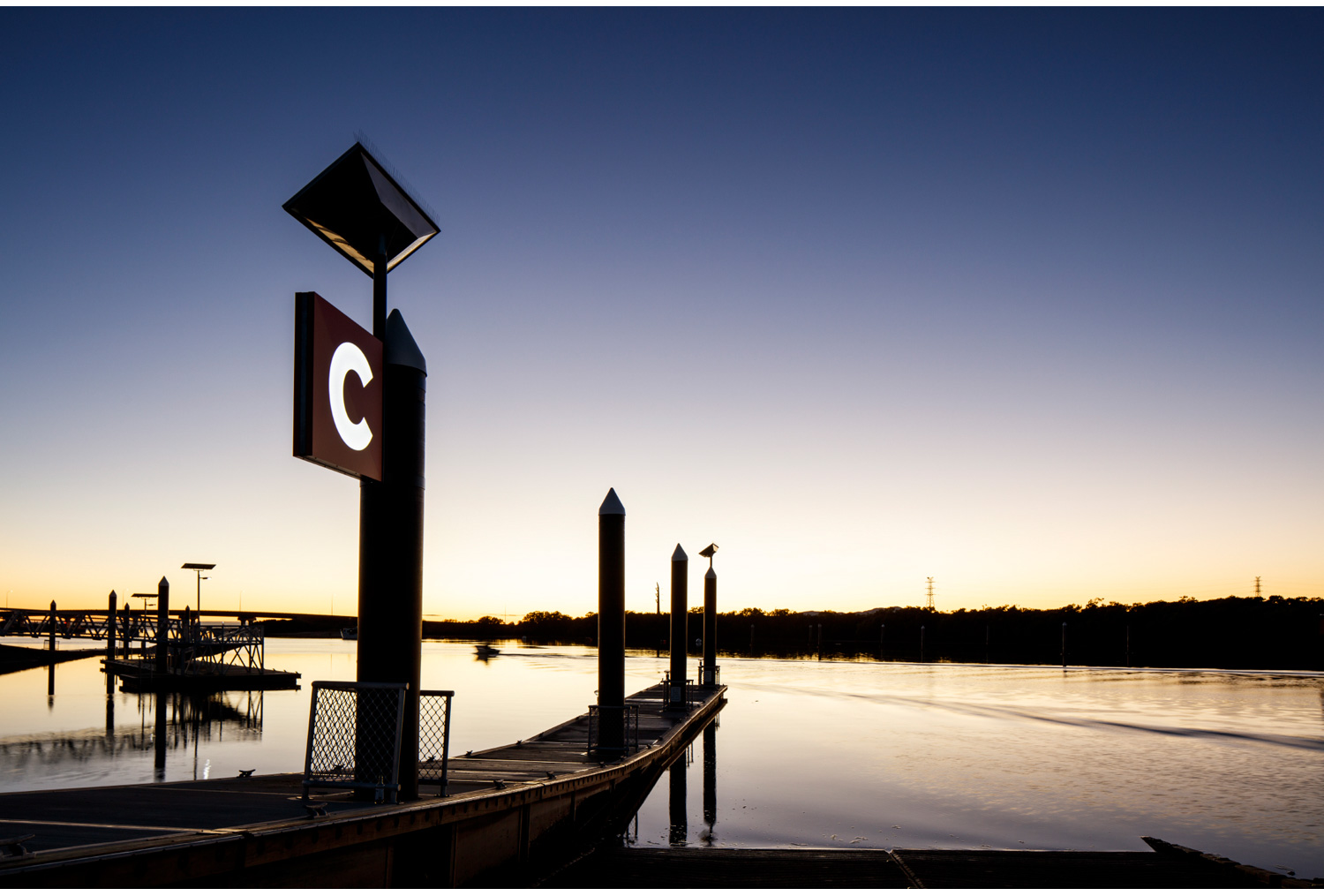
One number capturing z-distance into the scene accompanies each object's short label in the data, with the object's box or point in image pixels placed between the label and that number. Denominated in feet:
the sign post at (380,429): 28.86
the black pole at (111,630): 213.66
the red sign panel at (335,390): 25.07
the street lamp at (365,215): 29.94
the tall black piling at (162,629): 140.87
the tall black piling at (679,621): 98.07
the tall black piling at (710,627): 132.67
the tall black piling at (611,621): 57.06
